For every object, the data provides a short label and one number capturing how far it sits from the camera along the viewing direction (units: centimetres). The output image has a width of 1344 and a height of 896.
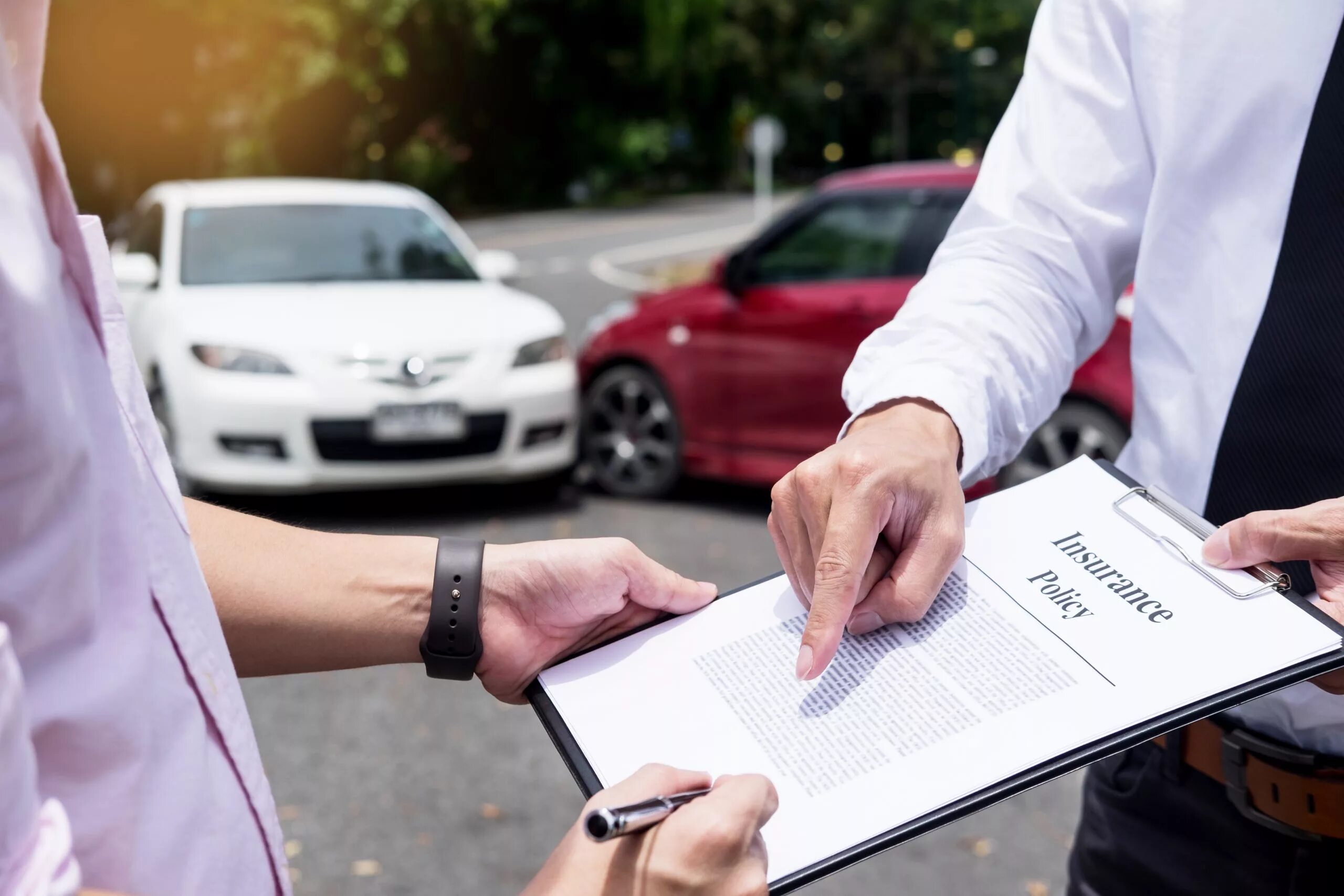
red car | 554
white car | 552
